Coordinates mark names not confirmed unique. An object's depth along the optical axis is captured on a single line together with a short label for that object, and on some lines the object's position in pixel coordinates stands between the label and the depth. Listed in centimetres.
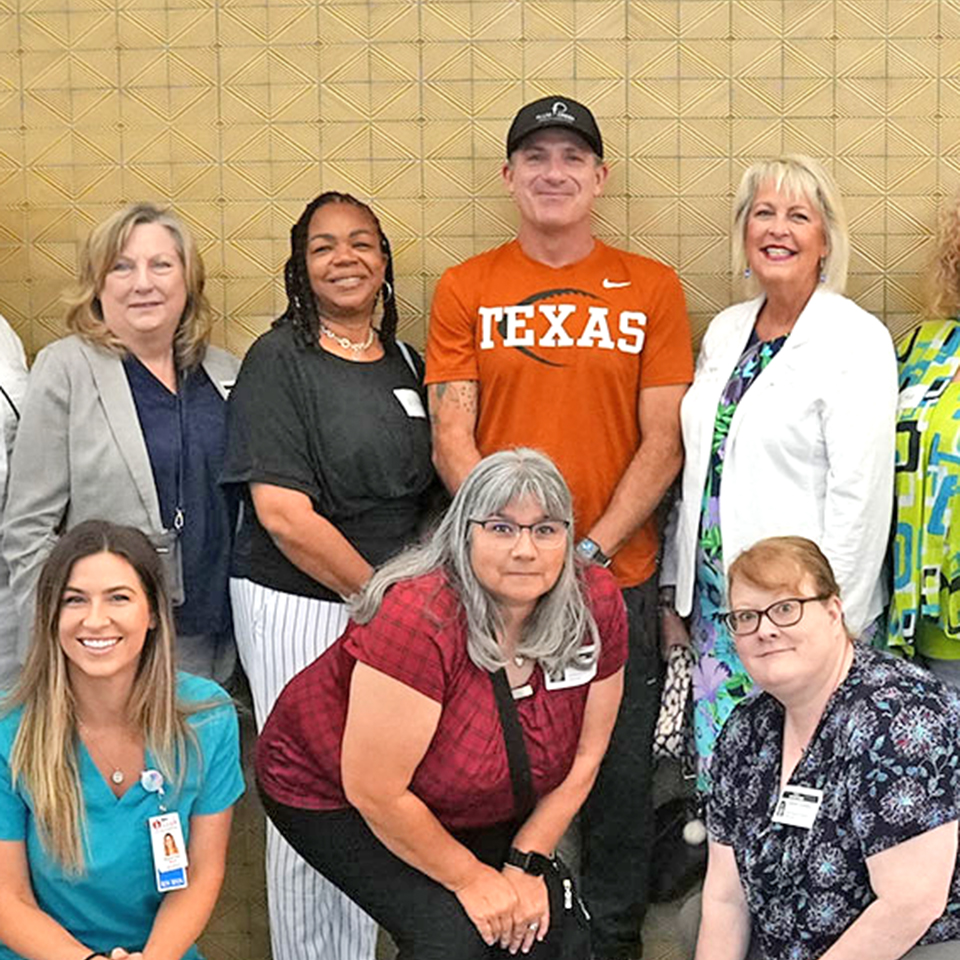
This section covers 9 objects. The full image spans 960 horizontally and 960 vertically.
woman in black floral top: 223
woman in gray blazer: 314
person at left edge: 320
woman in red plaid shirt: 255
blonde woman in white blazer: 304
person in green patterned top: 306
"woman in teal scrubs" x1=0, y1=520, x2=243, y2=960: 245
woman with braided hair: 314
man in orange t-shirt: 323
